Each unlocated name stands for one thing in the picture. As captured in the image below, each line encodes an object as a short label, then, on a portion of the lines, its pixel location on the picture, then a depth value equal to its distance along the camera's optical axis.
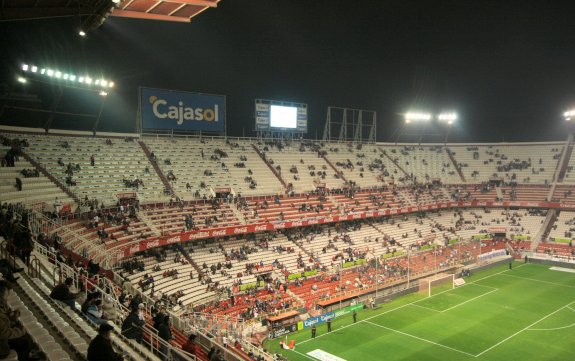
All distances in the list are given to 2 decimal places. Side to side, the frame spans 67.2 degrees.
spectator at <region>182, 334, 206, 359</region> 11.73
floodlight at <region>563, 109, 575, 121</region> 62.08
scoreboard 52.62
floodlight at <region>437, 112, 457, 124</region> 71.06
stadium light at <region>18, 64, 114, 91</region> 30.59
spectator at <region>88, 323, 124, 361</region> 6.67
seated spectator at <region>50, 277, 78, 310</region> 10.21
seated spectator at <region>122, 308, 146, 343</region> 10.12
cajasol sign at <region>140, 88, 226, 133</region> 43.12
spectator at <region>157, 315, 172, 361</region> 11.22
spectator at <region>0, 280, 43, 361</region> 6.06
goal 39.22
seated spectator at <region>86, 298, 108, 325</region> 10.50
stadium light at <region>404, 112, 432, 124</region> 68.64
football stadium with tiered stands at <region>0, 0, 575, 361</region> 19.94
